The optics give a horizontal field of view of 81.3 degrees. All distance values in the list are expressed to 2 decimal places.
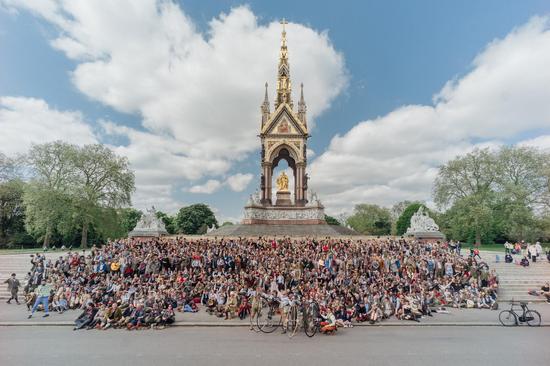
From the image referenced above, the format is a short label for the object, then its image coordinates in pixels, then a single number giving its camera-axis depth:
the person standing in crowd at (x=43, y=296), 13.55
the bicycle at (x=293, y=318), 10.95
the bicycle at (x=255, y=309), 11.75
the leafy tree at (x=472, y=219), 38.28
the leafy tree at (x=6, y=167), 41.31
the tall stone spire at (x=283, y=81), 45.09
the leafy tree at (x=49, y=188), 34.53
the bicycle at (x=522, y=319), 11.81
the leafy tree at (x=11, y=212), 42.00
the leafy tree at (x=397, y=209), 82.88
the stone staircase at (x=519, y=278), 16.72
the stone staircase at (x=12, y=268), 17.78
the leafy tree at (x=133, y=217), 72.06
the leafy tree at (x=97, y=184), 37.69
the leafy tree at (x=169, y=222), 76.75
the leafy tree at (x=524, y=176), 38.19
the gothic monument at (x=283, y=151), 39.94
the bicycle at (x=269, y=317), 11.58
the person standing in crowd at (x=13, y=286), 15.72
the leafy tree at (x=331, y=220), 81.10
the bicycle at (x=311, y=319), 10.74
